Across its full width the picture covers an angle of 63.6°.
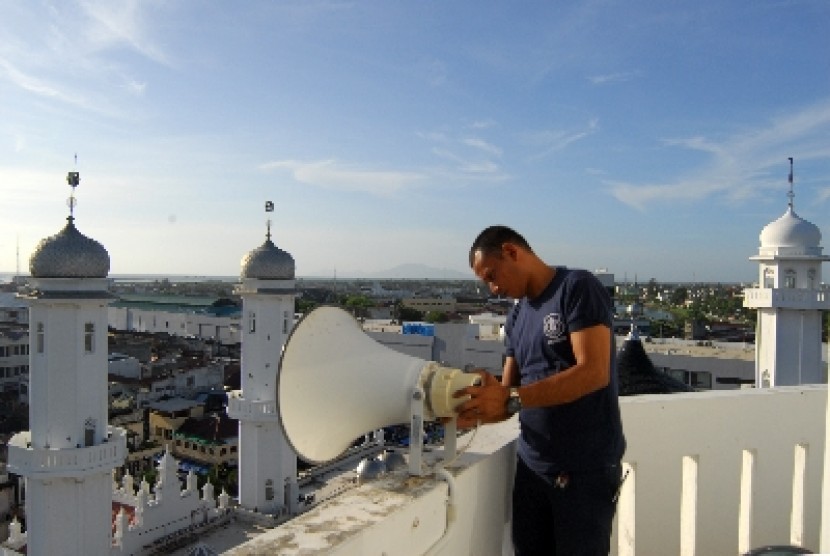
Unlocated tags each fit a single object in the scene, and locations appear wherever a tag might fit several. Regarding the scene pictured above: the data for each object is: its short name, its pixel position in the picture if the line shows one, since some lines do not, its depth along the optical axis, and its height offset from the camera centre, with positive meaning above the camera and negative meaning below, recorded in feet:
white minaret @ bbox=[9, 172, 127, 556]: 31.14 -7.17
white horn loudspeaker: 6.62 -1.21
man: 6.73 -1.46
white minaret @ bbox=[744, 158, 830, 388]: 42.68 -1.55
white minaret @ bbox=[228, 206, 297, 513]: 43.37 -7.07
